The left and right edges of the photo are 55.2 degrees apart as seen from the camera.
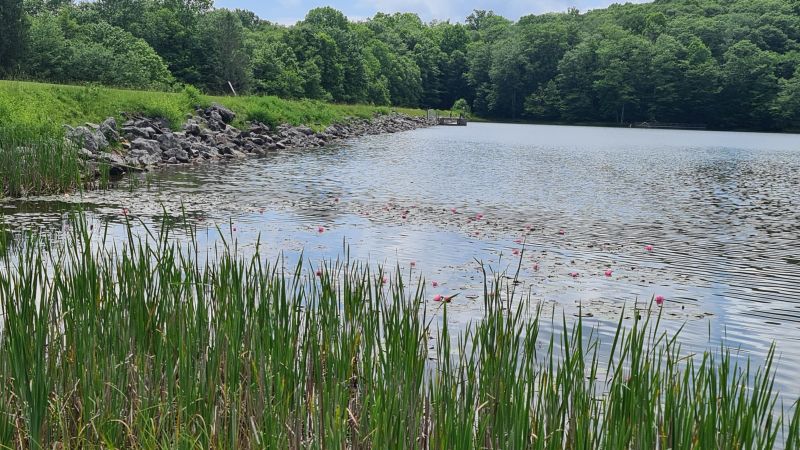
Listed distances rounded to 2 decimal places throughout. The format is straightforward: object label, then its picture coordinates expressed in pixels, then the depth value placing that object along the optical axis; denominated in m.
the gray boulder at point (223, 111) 37.72
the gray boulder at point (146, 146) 26.84
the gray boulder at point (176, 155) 27.95
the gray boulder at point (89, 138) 21.71
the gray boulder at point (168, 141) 28.67
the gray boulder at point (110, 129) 25.91
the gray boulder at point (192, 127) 32.75
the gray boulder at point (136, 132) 28.19
